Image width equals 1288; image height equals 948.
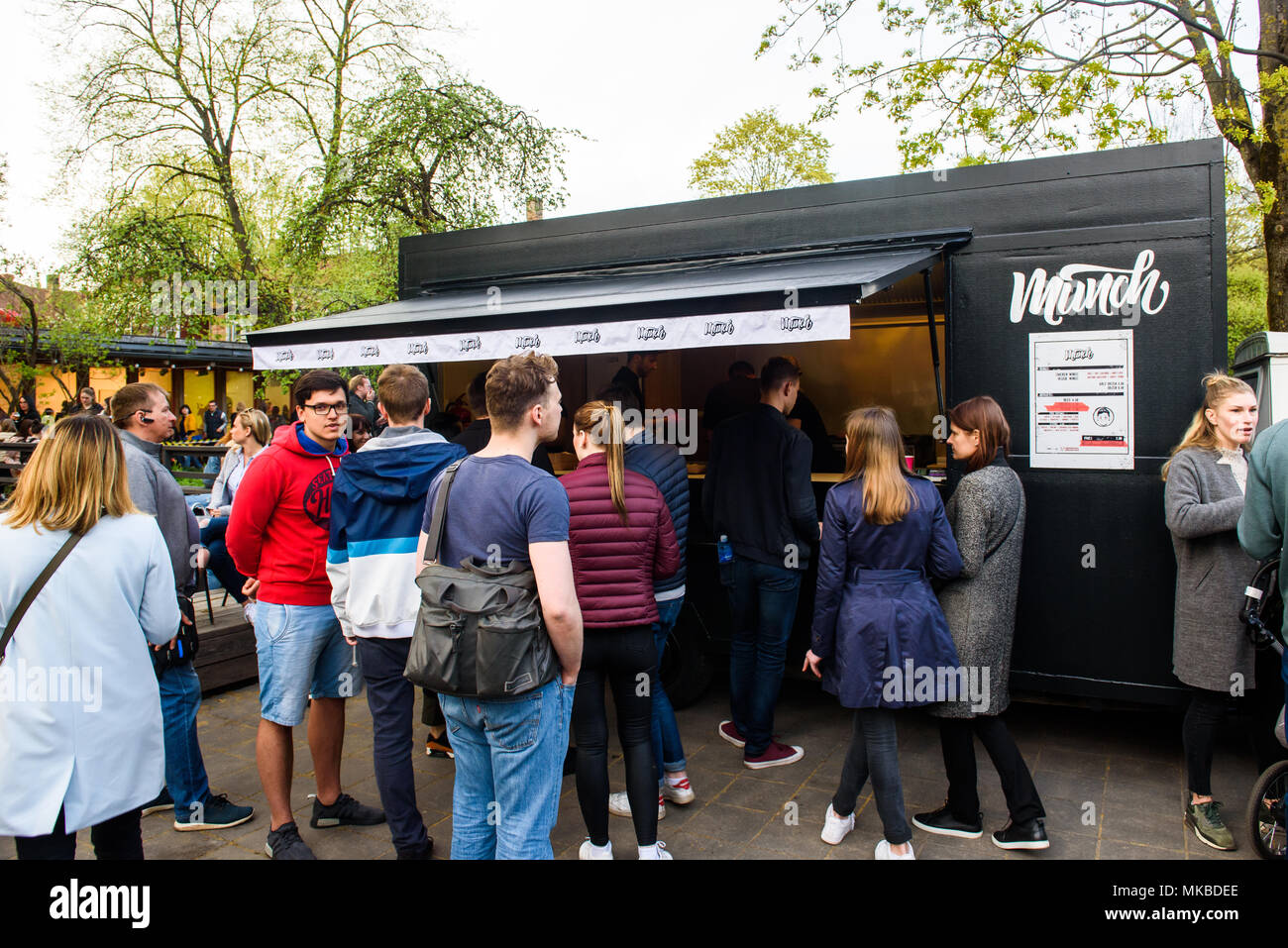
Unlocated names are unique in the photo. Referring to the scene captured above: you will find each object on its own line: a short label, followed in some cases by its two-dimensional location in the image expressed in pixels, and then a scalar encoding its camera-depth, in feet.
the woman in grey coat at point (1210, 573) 10.89
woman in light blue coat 7.38
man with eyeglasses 10.93
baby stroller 10.33
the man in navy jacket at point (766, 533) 13.75
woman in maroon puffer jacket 10.20
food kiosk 13.19
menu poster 13.60
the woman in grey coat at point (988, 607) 10.75
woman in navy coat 10.36
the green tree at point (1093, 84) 31.14
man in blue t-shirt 7.84
